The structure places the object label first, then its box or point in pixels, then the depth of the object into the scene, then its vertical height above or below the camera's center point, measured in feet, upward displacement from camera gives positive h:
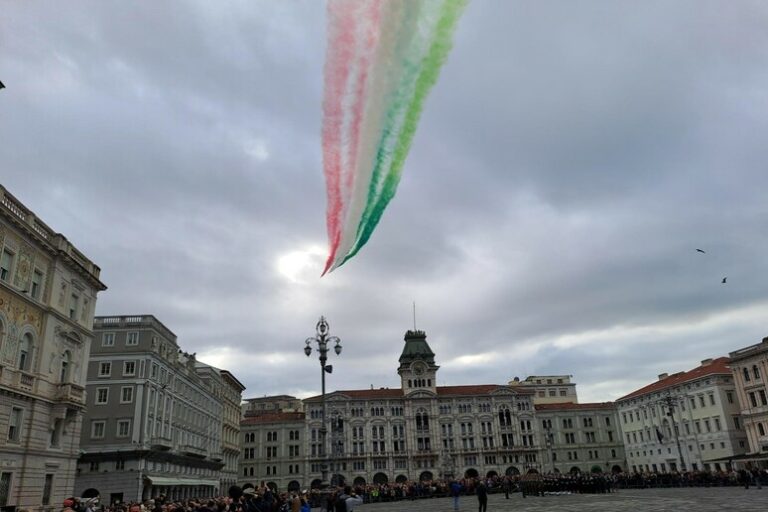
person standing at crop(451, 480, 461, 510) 116.44 -2.95
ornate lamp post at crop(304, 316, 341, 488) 88.84 +18.90
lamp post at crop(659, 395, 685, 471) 263.35 +26.19
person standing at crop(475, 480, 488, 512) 101.84 -3.80
